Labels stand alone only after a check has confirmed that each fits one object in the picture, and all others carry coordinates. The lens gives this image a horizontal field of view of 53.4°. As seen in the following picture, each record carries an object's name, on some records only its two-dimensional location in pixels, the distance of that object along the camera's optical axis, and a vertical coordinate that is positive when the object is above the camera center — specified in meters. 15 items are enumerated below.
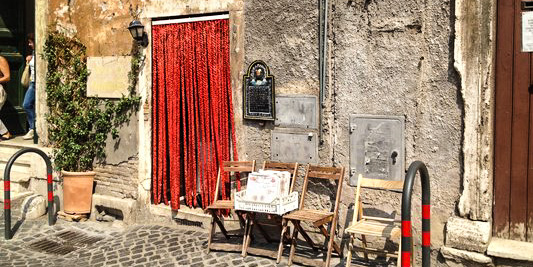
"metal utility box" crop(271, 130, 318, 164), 5.96 -0.33
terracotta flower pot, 7.48 -1.06
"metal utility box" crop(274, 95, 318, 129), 5.93 +0.08
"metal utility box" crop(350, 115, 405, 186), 5.42 -0.30
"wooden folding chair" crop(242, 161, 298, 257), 5.80 -1.09
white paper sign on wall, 4.95 +0.82
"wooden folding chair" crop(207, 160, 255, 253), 5.96 -0.98
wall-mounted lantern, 7.02 +1.16
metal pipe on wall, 5.75 +0.81
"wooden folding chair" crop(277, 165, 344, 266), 5.38 -1.01
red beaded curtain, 6.62 +0.10
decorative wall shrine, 6.24 +0.30
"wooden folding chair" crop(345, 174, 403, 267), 4.93 -1.05
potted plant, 7.50 +0.02
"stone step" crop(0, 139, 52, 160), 8.68 -0.48
